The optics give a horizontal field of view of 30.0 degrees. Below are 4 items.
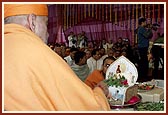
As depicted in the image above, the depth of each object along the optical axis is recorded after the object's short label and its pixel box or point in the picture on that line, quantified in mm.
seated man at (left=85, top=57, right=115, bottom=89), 2015
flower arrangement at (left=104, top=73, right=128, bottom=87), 1323
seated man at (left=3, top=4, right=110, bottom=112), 945
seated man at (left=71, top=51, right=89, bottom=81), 2746
